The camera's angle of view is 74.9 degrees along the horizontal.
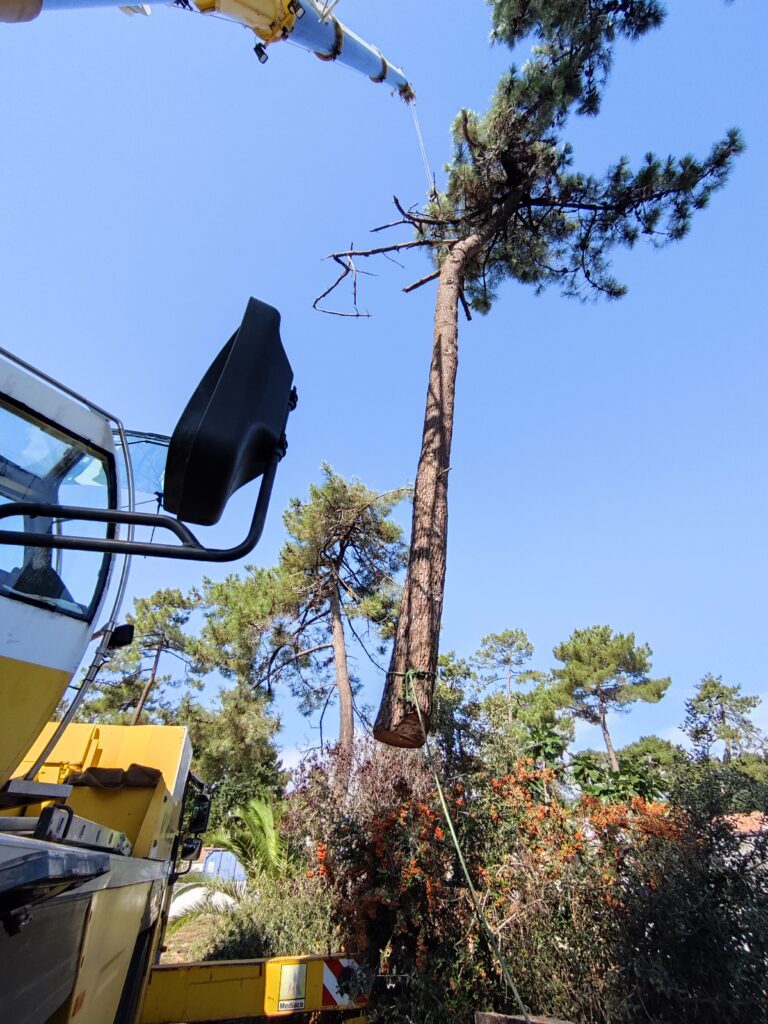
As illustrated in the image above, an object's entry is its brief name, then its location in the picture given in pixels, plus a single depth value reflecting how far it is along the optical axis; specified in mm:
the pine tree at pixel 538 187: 5594
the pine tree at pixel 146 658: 20672
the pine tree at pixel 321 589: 12906
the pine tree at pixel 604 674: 27391
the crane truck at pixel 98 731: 945
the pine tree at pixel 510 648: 32094
